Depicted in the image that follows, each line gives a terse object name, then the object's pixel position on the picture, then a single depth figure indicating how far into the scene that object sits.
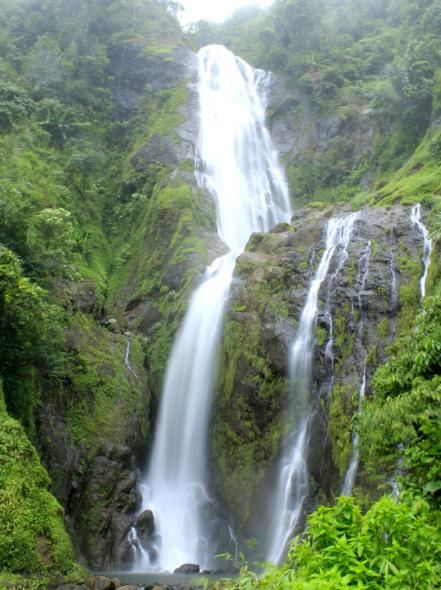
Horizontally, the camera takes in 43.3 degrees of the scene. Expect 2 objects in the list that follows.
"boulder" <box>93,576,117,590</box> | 10.78
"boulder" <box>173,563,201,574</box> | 13.83
